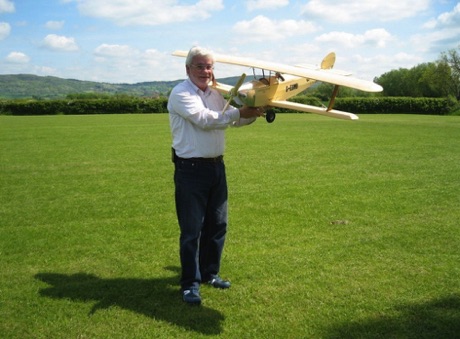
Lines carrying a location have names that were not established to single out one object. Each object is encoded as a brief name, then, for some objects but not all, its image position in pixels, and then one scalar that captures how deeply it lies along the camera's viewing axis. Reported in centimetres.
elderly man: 398
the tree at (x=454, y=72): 7294
